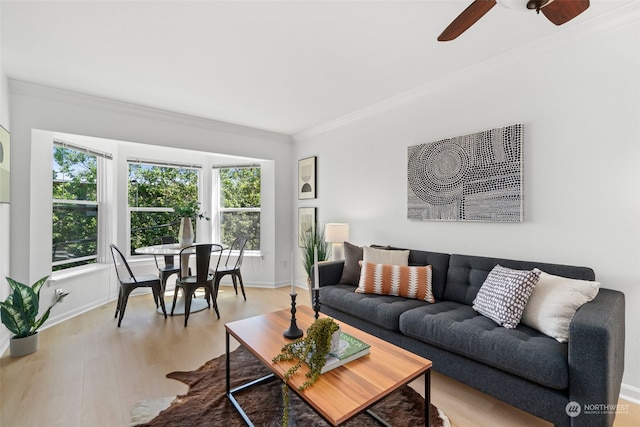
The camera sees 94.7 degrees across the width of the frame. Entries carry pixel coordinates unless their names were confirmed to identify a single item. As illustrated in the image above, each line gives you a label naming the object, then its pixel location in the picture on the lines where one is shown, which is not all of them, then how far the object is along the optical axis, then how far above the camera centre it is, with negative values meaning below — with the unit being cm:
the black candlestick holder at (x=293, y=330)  179 -70
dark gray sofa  144 -77
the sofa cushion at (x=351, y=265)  314 -53
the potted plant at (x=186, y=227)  393 -13
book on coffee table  146 -71
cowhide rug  173 -121
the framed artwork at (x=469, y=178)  246 +35
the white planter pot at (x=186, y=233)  392 -21
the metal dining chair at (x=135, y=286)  323 -79
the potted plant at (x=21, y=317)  244 -83
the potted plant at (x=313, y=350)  141 -69
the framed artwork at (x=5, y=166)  252 +47
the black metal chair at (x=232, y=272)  384 -74
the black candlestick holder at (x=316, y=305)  170 -53
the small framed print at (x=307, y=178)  465 +62
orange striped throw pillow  262 -60
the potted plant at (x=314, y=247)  416 -44
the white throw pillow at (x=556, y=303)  174 -54
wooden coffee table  121 -76
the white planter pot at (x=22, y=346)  250 -110
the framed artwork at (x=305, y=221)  464 -7
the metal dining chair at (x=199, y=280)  334 -75
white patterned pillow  192 -55
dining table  351 -49
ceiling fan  128 +97
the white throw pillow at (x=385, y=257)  296 -42
